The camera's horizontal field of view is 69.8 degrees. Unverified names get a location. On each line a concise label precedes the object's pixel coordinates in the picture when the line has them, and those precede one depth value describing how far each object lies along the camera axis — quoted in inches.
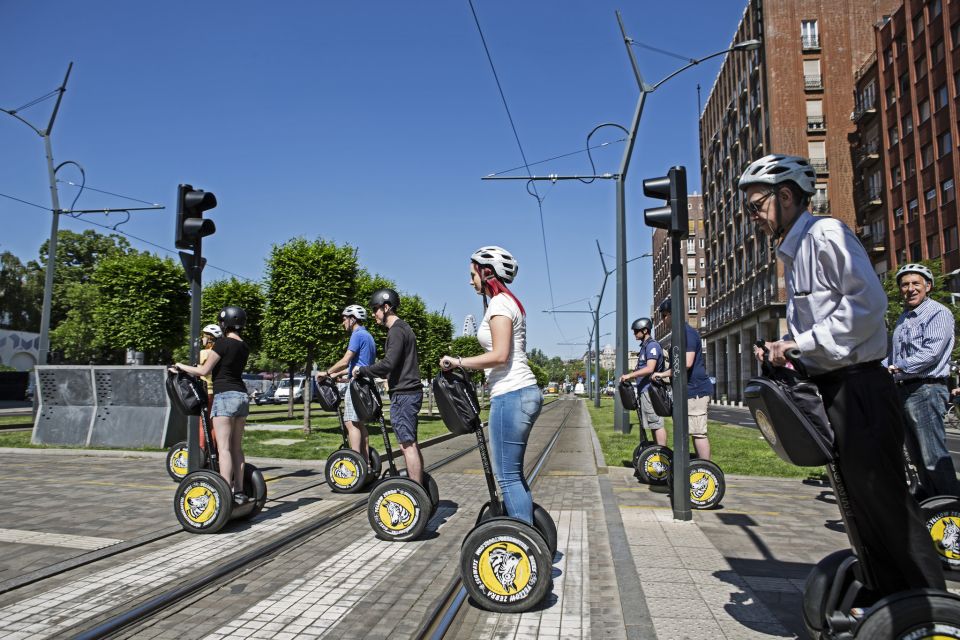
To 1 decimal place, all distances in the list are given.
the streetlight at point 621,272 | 659.9
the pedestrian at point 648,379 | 306.0
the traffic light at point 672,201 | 237.1
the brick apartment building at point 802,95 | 1828.2
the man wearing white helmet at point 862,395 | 92.1
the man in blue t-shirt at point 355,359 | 281.3
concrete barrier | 489.7
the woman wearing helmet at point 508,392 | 142.6
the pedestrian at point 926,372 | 186.9
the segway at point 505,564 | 138.2
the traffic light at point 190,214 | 259.3
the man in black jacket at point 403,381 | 221.1
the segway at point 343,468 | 296.7
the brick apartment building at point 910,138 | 1355.8
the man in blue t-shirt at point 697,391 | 271.3
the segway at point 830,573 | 87.3
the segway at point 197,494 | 214.1
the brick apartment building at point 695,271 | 3514.0
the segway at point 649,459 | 303.9
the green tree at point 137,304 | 848.3
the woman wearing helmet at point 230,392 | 223.1
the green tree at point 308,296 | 698.2
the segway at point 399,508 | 206.7
